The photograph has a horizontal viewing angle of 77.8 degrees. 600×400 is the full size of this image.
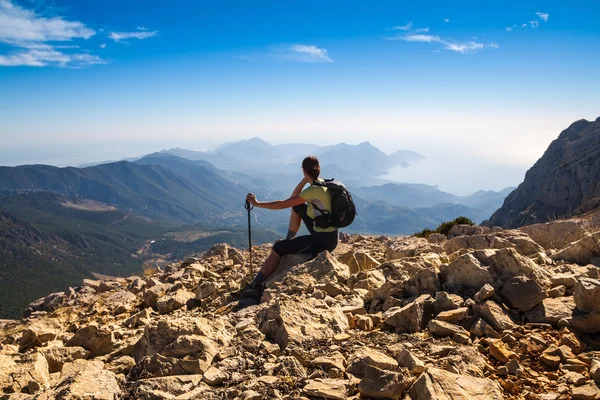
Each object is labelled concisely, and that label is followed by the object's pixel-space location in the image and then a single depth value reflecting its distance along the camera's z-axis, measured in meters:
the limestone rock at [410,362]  4.20
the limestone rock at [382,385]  3.84
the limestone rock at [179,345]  4.60
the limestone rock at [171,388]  4.02
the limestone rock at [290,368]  4.34
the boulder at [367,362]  4.23
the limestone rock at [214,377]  4.28
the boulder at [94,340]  6.68
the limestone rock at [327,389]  3.89
